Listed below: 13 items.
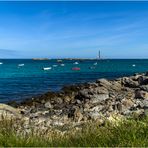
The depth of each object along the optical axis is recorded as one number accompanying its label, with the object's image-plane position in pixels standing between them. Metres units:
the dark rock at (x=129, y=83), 13.30
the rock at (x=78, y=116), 7.09
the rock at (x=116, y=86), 12.74
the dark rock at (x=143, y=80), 13.01
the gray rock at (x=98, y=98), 9.78
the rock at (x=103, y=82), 13.17
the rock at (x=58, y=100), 11.12
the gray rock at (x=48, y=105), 10.18
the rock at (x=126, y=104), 7.94
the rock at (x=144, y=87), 10.99
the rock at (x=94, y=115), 6.67
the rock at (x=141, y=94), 9.56
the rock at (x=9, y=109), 8.23
